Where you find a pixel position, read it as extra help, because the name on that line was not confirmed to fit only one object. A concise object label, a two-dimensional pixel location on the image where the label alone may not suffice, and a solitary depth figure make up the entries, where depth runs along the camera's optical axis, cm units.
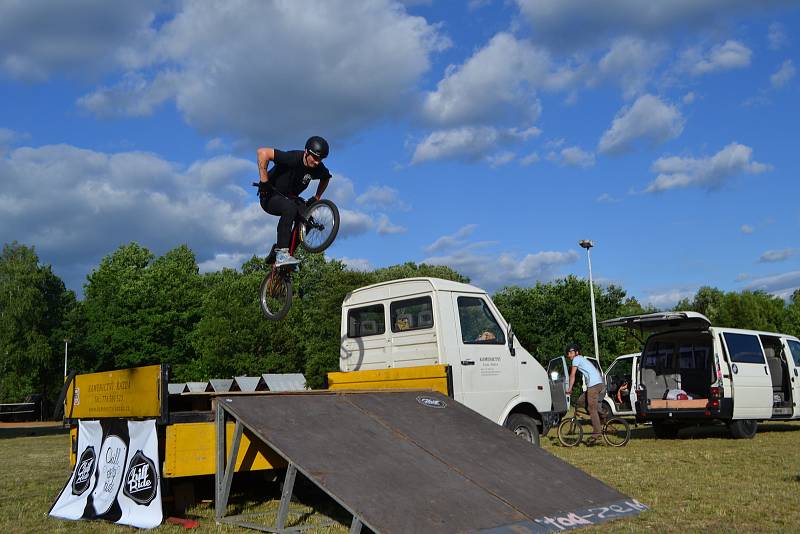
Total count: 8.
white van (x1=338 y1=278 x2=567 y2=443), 915
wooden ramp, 498
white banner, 597
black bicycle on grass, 1262
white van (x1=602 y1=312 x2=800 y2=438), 1282
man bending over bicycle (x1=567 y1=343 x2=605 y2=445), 1226
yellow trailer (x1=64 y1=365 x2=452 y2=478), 596
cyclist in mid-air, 795
